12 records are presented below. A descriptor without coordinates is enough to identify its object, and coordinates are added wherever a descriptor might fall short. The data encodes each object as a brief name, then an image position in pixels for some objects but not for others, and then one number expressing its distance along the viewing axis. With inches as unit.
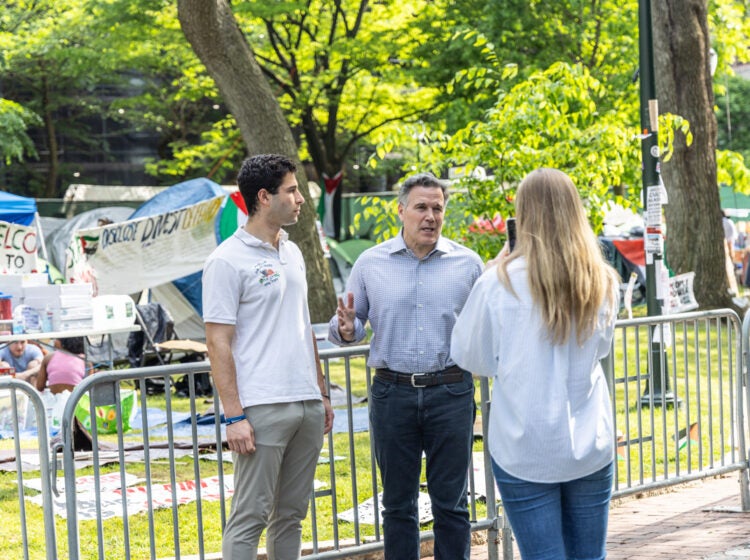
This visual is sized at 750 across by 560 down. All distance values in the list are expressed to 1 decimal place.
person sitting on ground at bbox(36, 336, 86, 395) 441.1
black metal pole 408.8
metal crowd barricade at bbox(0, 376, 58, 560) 191.2
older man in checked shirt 196.9
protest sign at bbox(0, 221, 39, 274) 539.5
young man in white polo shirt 175.2
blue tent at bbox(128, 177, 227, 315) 708.0
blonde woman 148.9
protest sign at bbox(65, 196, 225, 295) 649.6
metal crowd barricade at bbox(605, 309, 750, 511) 275.9
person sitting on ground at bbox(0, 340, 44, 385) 496.2
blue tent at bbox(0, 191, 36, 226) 557.7
